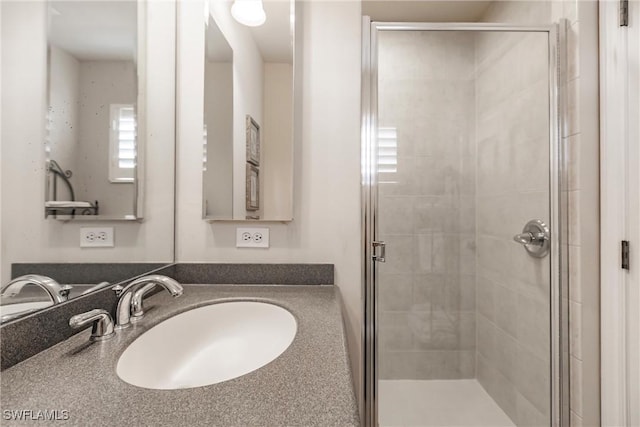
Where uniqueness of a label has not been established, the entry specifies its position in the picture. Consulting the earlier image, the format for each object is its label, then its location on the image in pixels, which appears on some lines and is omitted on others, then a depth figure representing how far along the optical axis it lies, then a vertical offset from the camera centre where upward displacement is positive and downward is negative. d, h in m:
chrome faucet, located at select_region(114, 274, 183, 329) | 0.74 -0.19
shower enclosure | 1.21 -0.03
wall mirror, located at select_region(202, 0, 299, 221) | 1.19 +0.38
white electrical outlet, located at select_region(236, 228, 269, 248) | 1.22 -0.08
